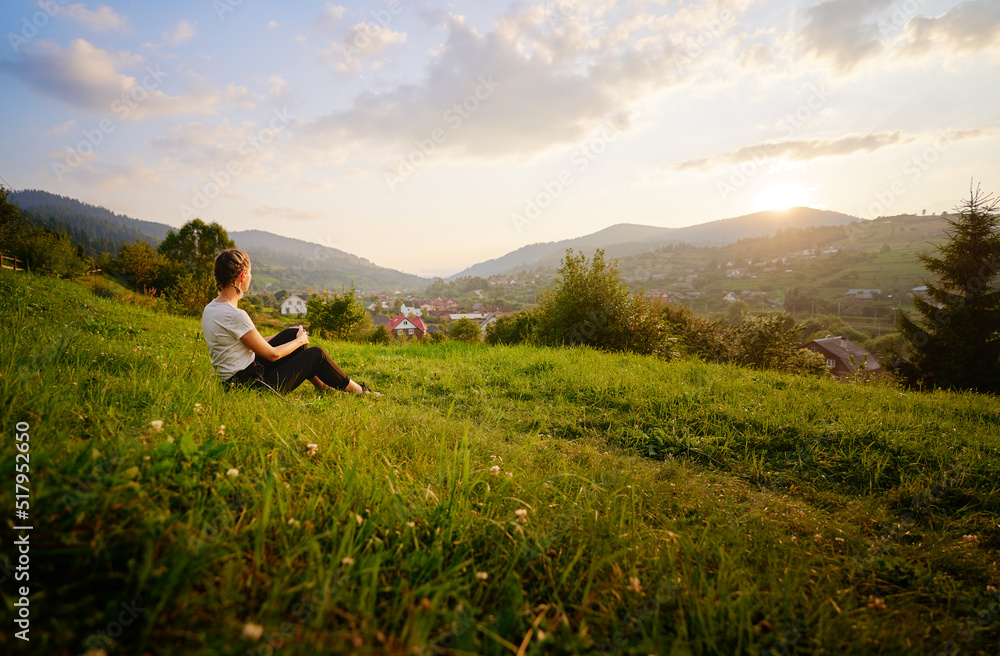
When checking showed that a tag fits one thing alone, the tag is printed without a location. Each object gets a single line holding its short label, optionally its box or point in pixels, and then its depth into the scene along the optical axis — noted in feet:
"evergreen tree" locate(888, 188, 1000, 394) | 58.44
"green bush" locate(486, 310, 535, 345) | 71.69
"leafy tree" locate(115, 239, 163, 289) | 119.55
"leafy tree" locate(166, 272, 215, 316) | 58.34
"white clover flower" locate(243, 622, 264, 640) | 3.44
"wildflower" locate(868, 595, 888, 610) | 6.05
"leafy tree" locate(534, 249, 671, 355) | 43.68
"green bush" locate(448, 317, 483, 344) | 125.98
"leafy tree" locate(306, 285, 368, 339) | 88.74
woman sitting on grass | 14.39
